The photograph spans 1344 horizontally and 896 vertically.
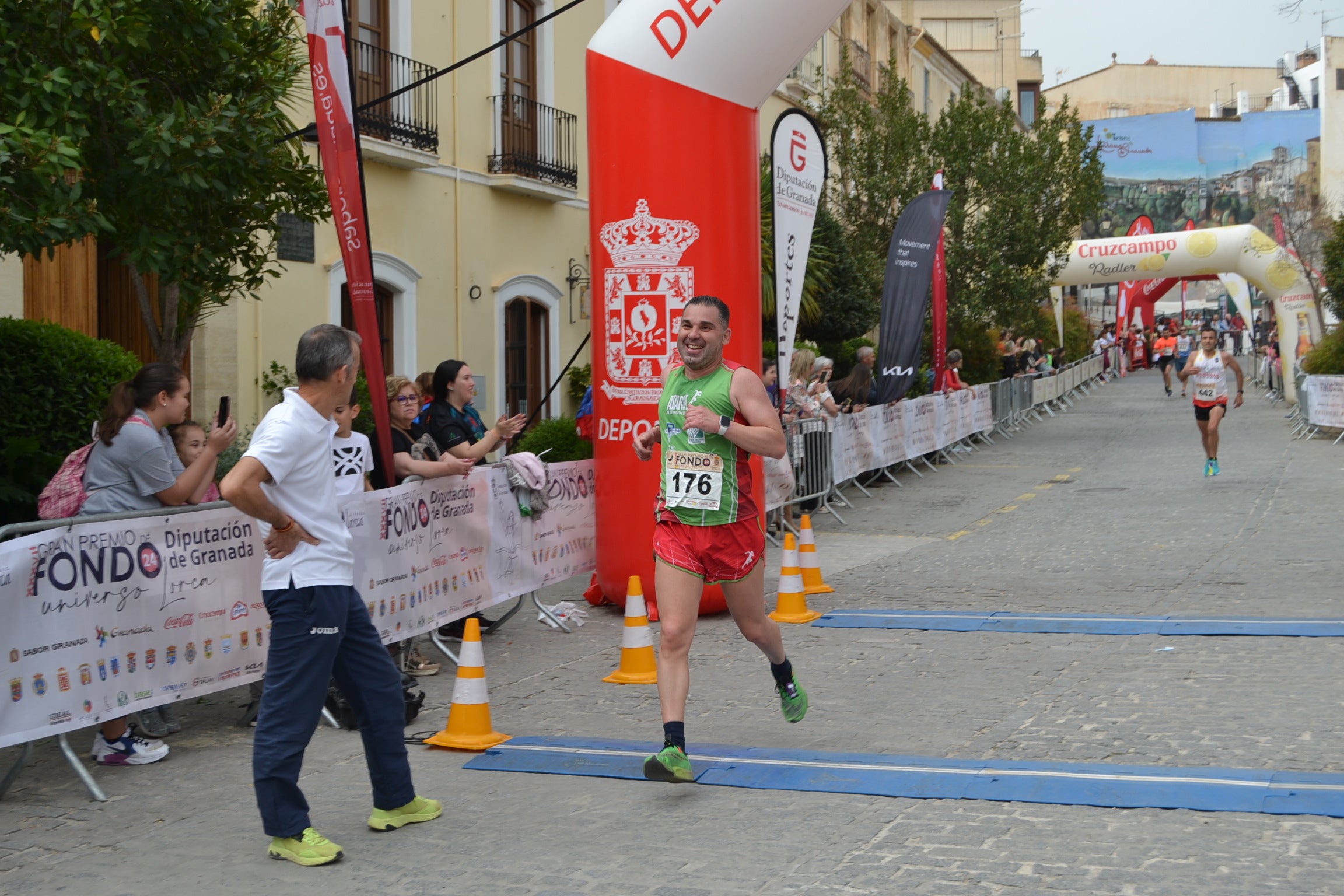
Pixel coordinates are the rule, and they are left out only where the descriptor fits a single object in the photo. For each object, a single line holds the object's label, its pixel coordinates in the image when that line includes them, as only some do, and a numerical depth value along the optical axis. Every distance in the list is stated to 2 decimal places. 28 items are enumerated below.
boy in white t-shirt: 6.83
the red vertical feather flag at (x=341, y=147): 7.39
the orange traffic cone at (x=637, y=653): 7.45
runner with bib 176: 5.57
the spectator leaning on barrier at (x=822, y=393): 15.59
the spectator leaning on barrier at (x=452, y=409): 8.53
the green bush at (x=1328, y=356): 24.39
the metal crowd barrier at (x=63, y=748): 5.40
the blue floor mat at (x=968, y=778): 5.00
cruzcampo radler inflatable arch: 31.38
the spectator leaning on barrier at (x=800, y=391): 14.94
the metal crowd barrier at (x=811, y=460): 14.02
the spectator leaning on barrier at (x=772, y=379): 12.58
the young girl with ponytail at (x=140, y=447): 6.18
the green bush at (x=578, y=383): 19.98
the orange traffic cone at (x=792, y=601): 9.22
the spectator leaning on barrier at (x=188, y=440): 6.91
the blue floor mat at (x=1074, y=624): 8.25
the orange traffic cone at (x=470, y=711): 6.15
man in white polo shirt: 4.59
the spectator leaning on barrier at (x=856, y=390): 17.41
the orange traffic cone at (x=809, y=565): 10.42
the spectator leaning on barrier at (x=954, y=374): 22.95
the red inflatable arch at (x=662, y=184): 9.03
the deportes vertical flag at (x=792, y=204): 12.45
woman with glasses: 7.89
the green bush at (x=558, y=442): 14.09
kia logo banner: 18.08
